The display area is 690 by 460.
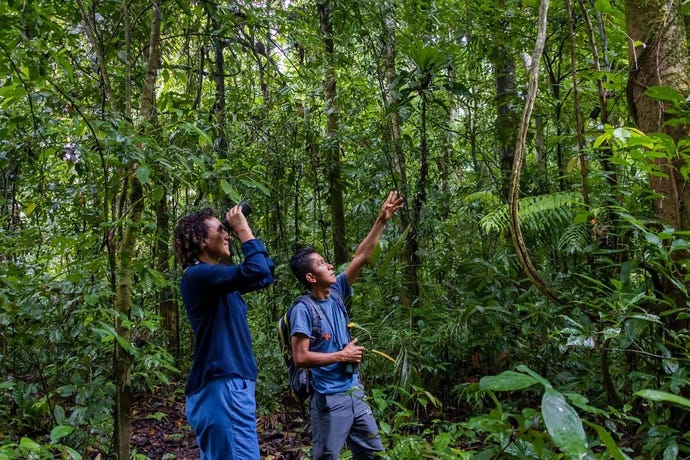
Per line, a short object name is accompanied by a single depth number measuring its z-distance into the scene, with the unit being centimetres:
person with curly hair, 232
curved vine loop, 201
